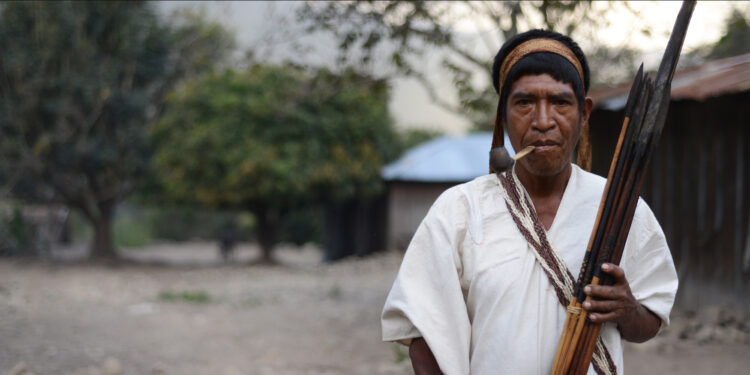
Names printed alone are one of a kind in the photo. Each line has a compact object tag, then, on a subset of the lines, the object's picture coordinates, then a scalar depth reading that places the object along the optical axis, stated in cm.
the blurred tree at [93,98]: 1280
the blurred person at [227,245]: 1948
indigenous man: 154
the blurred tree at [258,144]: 1567
